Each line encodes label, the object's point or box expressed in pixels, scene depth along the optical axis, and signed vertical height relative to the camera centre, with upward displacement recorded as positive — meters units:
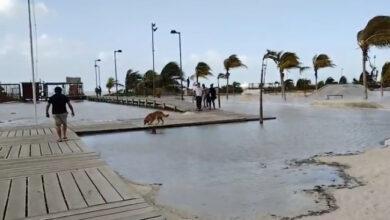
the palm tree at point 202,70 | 62.16 +1.99
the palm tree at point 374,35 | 36.75 +3.50
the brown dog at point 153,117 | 20.61 -1.23
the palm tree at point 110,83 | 92.38 +1.05
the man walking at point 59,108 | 13.73 -0.50
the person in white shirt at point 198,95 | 29.62 -0.51
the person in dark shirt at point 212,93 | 31.29 -0.44
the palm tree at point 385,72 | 51.57 +0.94
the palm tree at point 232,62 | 59.94 +2.76
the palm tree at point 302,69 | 62.39 +1.82
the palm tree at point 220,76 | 71.88 +1.40
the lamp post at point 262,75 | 22.36 +0.43
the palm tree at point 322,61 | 57.22 +2.47
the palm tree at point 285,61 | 53.34 +2.49
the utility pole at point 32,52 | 21.12 +1.66
